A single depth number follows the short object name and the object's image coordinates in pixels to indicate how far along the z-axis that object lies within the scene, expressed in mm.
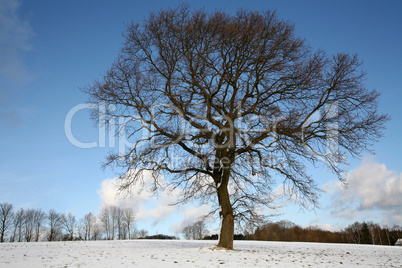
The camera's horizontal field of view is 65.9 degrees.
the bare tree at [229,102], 13727
